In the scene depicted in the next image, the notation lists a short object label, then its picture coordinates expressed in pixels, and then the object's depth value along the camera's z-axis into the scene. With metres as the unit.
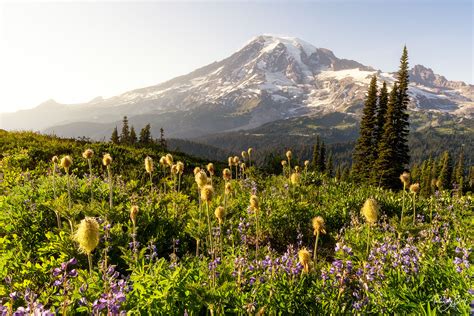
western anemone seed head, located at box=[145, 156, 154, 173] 6.56
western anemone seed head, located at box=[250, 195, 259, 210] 4.02
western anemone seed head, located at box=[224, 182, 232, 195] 5.34
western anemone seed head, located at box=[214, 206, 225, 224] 3.62
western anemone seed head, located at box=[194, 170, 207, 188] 4.62
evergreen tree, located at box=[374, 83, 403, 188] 42.00
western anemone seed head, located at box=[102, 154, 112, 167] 5.98
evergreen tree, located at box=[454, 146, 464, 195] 97.50
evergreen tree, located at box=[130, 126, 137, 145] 67.33
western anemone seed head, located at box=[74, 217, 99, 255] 2.76
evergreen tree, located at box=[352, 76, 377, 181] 47.12
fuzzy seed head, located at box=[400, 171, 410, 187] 5.72
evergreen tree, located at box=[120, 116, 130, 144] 67.25
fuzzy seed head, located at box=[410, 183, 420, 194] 6.12
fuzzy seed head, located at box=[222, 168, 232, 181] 6.71
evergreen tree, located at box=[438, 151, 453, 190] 80.55
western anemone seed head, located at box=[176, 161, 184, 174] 6.93
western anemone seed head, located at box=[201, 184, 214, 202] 3.89
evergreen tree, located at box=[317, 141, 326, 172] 81.62
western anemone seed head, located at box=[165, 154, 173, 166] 7.35
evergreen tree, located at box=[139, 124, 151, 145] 62.12
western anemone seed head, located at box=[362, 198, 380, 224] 3.94
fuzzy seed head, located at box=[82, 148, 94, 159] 6.13
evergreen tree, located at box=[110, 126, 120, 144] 58.08
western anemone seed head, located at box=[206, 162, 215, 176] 7.16
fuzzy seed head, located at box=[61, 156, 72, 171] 5.47
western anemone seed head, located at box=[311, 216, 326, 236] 3.77
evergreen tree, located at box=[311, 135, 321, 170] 82.64
